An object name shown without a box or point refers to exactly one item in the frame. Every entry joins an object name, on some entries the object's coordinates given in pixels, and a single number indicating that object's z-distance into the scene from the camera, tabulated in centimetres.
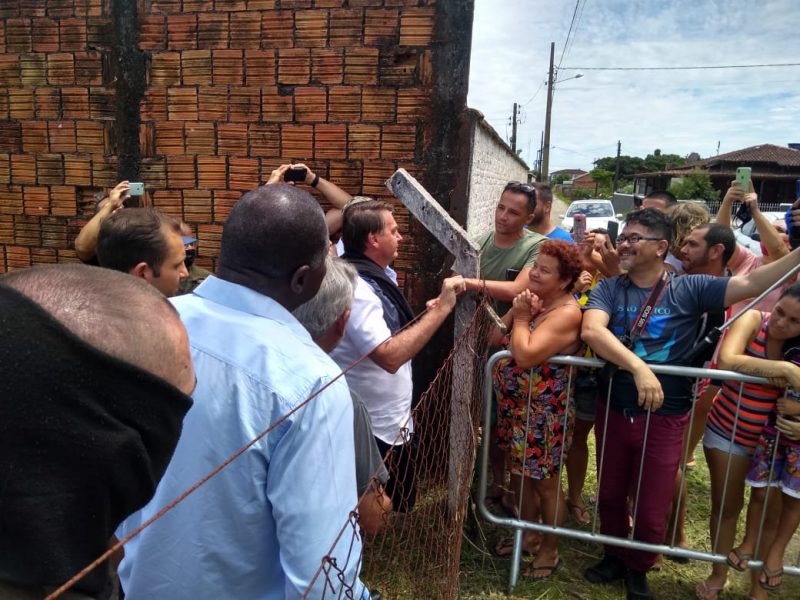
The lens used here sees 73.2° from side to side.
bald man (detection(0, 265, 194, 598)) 55
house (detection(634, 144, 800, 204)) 3628
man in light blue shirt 107
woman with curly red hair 269
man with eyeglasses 255
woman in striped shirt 249
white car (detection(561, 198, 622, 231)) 1694
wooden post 238
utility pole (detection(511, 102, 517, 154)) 3789
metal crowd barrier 249
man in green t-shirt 326
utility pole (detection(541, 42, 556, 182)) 2390
